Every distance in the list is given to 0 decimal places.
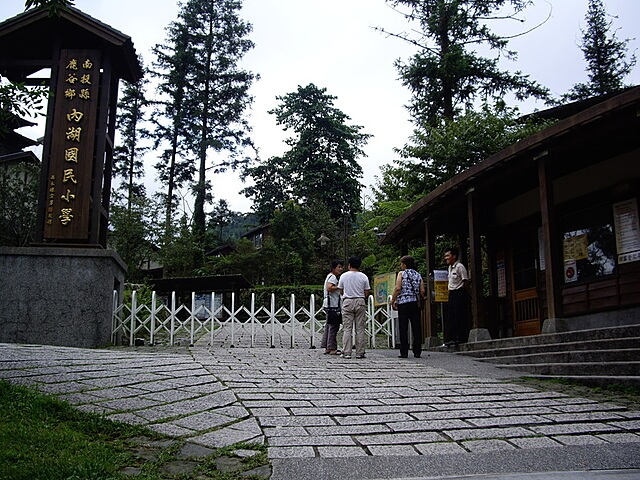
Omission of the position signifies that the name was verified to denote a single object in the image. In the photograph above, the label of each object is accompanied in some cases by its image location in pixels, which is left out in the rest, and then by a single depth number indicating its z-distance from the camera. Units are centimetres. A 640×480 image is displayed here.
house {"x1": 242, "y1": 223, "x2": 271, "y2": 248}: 4750
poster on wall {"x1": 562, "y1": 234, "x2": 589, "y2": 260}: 1216
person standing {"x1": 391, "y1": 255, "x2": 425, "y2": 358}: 1096
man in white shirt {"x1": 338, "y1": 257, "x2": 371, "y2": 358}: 1087
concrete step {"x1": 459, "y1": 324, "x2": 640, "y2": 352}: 800
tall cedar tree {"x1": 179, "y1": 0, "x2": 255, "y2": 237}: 4366
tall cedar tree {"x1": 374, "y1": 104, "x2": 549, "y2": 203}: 2011
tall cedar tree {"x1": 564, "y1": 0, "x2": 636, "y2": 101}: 3444
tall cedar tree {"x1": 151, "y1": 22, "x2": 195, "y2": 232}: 4356
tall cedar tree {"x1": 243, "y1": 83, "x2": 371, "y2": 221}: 4675
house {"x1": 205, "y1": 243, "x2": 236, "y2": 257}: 4411
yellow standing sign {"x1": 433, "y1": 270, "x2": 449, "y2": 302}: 1308
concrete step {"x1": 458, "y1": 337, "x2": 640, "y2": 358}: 774
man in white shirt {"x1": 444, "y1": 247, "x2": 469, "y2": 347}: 1127
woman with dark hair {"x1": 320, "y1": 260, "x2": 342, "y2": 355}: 1198
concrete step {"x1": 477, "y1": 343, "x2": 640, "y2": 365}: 743
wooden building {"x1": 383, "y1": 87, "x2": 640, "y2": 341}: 978
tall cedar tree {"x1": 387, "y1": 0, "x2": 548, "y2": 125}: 2583
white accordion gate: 1385
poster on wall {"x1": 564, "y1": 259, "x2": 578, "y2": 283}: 1239
